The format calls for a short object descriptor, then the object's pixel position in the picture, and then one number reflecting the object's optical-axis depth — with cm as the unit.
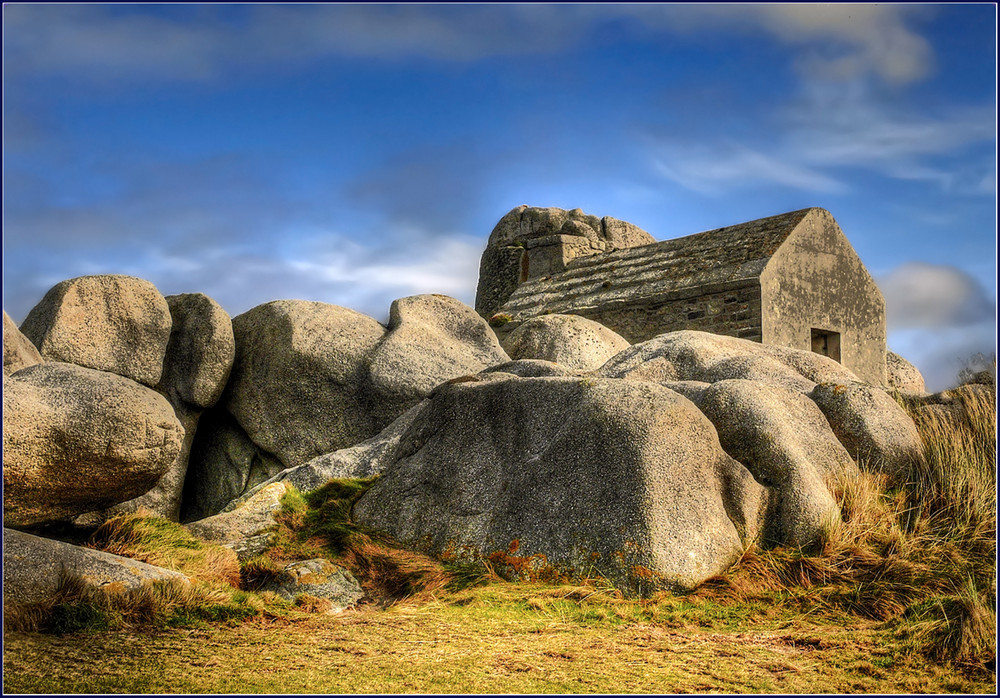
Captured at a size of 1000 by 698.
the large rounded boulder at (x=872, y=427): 806
